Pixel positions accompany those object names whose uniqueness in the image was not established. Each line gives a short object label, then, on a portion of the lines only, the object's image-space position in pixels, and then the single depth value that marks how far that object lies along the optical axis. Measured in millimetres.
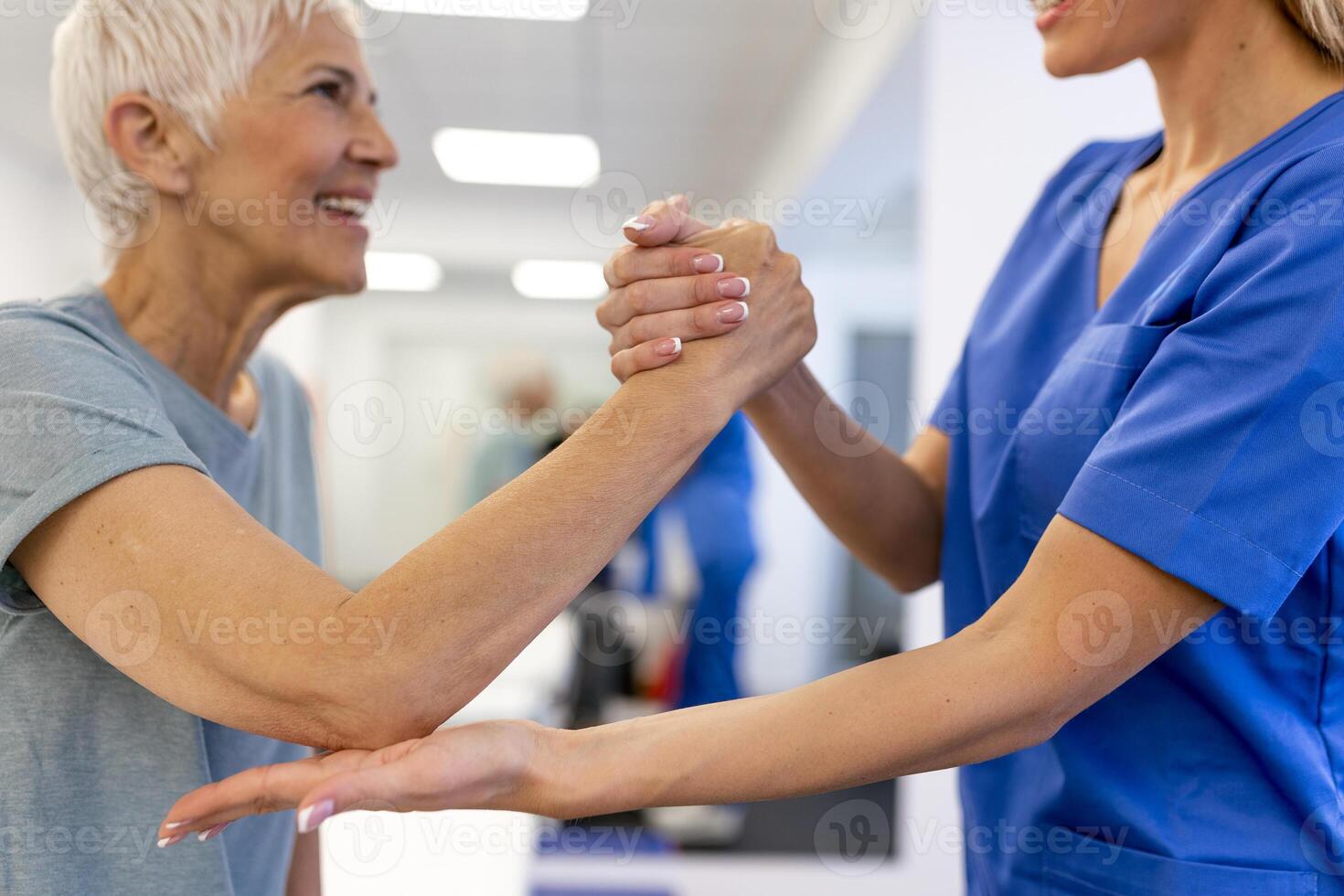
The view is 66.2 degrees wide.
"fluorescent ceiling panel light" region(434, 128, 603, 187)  5199
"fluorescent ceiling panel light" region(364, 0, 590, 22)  3533
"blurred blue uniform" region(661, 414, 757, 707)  3506
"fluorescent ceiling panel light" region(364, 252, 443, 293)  7891
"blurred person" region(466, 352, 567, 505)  5137
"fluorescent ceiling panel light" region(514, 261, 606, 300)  8188
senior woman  788
